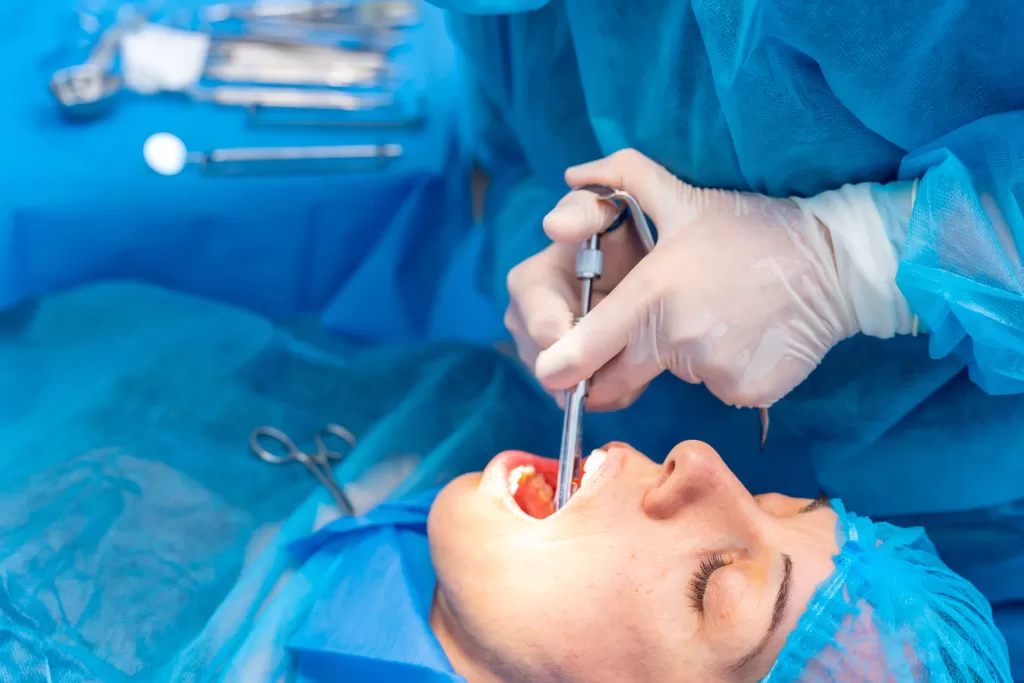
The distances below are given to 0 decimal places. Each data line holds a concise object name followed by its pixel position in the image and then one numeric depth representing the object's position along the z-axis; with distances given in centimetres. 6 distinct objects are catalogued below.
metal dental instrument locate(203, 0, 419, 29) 166
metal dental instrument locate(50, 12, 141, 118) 135
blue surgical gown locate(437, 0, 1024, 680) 77
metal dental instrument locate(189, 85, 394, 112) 147
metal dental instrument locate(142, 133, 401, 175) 137
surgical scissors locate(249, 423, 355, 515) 113
